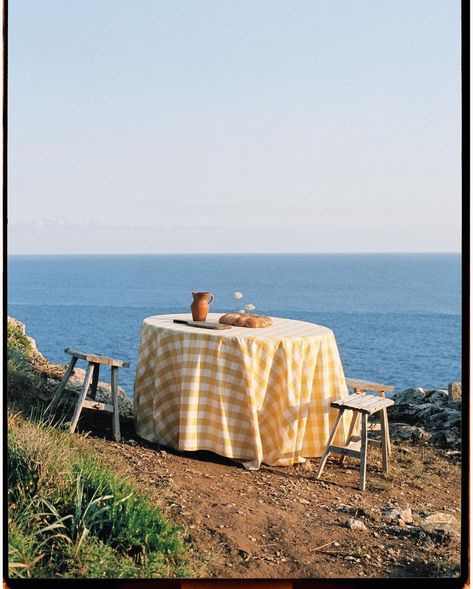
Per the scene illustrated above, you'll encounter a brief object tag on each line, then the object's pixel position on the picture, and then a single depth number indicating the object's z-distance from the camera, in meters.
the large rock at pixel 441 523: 3.53
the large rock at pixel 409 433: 5.06
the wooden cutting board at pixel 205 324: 4.31
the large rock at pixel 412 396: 6.12
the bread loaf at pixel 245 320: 4.41
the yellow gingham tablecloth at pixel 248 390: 4.14
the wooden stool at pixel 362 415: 4.03
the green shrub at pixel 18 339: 6.16
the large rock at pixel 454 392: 5.93
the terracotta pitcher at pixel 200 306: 4.54
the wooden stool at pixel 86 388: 4.44
